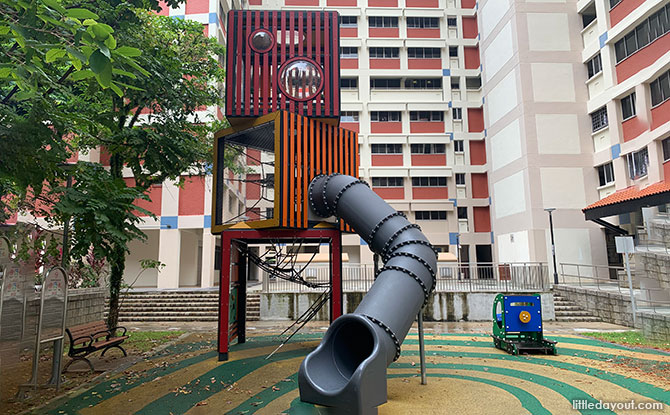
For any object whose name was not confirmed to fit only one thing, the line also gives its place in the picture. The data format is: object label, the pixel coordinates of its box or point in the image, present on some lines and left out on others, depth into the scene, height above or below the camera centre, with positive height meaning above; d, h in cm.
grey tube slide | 494 -70
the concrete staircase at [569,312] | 1725 -199
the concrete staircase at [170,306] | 1908 -176
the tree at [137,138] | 870 +381
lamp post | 2137 +122
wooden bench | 912 -154
